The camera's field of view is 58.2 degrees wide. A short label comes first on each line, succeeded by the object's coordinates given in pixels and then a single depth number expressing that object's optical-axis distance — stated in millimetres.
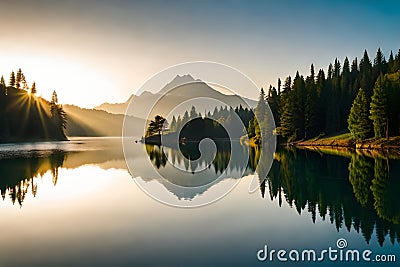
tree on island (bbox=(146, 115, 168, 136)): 90312
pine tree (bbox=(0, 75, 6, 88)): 129000
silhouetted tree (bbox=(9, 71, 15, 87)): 140000
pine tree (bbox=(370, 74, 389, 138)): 61781
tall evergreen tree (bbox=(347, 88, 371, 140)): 66250
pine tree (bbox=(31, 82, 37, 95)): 142438
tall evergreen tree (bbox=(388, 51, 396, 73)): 84144
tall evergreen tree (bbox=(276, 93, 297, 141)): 85688
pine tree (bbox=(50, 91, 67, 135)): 143625
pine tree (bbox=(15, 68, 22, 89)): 141988
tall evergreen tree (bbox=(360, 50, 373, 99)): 85856
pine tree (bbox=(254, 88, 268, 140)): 80862
